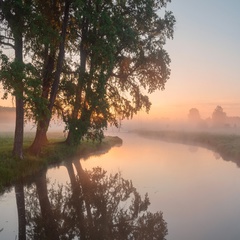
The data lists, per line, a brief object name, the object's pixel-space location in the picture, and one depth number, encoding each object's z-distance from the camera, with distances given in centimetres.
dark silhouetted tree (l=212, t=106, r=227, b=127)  15260
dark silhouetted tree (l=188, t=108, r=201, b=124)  19488
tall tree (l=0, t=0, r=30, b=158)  1758
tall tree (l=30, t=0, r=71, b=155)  2177
